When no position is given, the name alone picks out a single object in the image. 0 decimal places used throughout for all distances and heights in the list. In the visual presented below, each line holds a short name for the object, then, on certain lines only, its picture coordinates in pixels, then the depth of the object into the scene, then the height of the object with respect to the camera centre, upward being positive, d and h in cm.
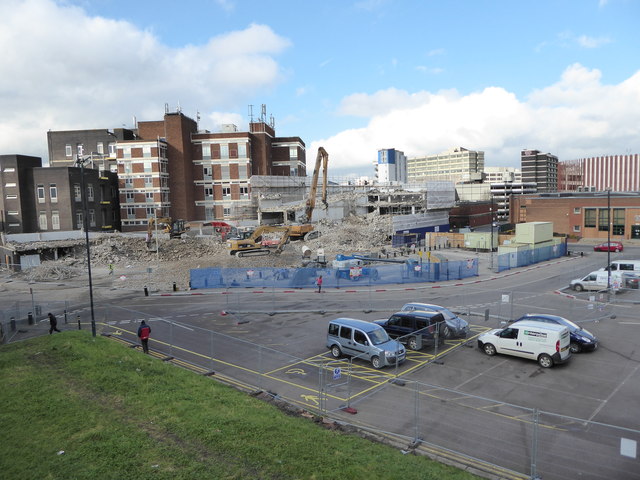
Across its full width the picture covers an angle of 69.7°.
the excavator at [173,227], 7019 -262
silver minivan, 1891 -593
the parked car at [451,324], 2284 -615
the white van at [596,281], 3320 -623
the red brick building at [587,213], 6725 -243
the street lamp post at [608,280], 3243 -587
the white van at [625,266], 3675 -560
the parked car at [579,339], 2052 -634
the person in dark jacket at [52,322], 2525 -596
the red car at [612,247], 5653 -621
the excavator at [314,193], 6575 +185
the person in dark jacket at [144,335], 2127 -575
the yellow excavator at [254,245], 5497 -448
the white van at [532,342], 1867 -604
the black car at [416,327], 2127 -589
